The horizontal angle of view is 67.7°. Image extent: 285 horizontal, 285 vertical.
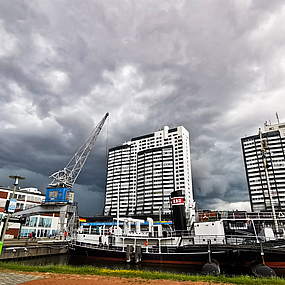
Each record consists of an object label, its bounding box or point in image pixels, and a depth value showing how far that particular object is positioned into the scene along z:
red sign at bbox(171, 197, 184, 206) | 31.84
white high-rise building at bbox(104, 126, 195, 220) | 118.65
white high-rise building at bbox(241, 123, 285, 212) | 104.81
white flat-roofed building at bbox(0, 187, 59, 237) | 54.11
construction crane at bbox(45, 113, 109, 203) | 50.22
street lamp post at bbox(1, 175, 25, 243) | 16.54
